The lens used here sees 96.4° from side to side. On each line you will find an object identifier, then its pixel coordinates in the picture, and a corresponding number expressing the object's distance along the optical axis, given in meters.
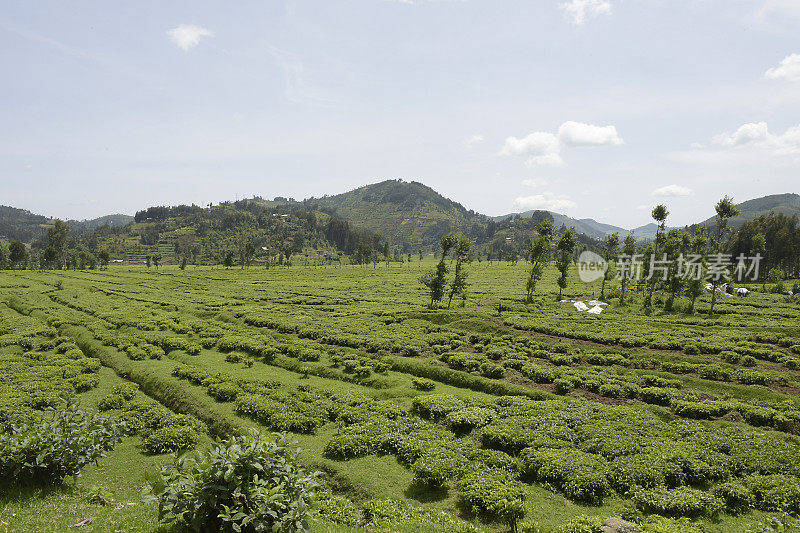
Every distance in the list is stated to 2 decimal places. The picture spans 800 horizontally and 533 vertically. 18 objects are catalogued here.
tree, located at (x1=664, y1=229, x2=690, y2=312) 63.34
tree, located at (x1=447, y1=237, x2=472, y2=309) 63.62
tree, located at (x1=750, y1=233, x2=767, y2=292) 94.62
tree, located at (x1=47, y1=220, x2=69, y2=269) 149.25
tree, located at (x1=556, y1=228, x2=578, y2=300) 74.94
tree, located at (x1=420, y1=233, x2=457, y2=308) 61.41
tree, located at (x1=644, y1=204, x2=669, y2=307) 70.00
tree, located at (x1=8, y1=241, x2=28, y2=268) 132.85
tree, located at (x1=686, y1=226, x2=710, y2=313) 60.61
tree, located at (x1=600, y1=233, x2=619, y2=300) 74.98
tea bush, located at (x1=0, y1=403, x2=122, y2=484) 12.37
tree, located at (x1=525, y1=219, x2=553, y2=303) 71.12
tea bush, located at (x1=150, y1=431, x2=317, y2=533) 7.62
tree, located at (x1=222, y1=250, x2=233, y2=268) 161.75
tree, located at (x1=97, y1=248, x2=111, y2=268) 151.12
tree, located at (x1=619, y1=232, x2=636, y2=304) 91.53
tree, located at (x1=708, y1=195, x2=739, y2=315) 60.56
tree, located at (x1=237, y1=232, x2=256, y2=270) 153.62
